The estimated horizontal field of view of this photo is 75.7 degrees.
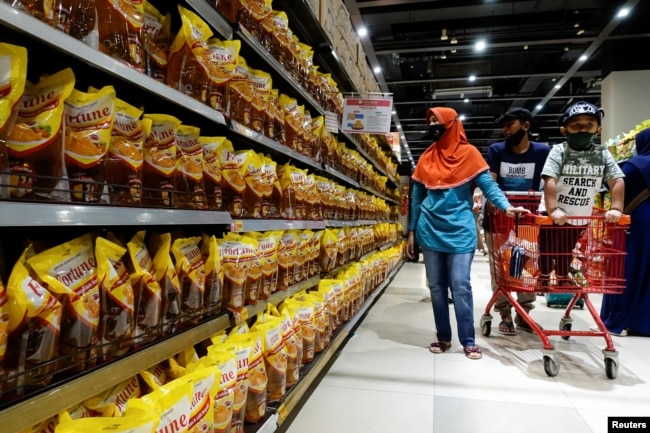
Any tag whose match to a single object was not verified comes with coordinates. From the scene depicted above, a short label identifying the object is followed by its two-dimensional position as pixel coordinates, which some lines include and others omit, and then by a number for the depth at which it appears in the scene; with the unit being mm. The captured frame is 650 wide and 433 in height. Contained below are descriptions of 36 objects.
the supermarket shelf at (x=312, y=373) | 1725
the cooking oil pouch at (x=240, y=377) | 1365
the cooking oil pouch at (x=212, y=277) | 1464
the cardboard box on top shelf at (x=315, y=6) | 2712
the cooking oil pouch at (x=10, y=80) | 773
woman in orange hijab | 2744
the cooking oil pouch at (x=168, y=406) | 937
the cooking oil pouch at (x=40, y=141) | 828
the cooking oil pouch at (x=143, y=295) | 1123
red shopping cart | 2449
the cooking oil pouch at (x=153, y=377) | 1143
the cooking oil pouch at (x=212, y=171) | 1544
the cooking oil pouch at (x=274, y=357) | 1680
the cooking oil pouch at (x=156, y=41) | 1291
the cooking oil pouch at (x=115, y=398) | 991
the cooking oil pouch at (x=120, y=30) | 1031
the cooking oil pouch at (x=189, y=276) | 1333
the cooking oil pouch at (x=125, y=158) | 1098
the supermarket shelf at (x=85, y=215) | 729
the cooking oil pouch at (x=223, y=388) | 1234
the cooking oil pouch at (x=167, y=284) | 1243
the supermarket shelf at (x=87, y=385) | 729
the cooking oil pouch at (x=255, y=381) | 1507
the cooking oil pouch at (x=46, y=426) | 837
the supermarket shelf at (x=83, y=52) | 727
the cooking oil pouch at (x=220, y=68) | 1492
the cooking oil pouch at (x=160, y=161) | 1262
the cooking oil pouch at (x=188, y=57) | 1335
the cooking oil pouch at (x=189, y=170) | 1382
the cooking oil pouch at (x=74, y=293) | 892
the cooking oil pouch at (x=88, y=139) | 966
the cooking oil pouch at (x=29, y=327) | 792
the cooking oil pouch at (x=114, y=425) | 830
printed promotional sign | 3330
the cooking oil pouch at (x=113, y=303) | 1007
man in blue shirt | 3238
